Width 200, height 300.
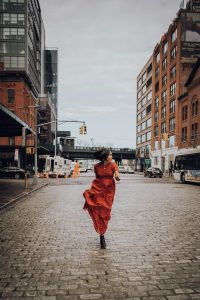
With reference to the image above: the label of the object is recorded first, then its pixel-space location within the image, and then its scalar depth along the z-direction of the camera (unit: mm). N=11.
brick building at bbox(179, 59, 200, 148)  43688
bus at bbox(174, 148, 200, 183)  25534
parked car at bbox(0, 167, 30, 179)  33625
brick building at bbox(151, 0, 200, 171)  52500
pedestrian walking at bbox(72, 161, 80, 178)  36722
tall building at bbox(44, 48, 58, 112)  138175
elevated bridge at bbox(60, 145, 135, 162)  92344
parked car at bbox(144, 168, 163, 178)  42719
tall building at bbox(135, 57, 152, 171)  74438
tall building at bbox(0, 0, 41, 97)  54344
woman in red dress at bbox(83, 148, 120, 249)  5547
